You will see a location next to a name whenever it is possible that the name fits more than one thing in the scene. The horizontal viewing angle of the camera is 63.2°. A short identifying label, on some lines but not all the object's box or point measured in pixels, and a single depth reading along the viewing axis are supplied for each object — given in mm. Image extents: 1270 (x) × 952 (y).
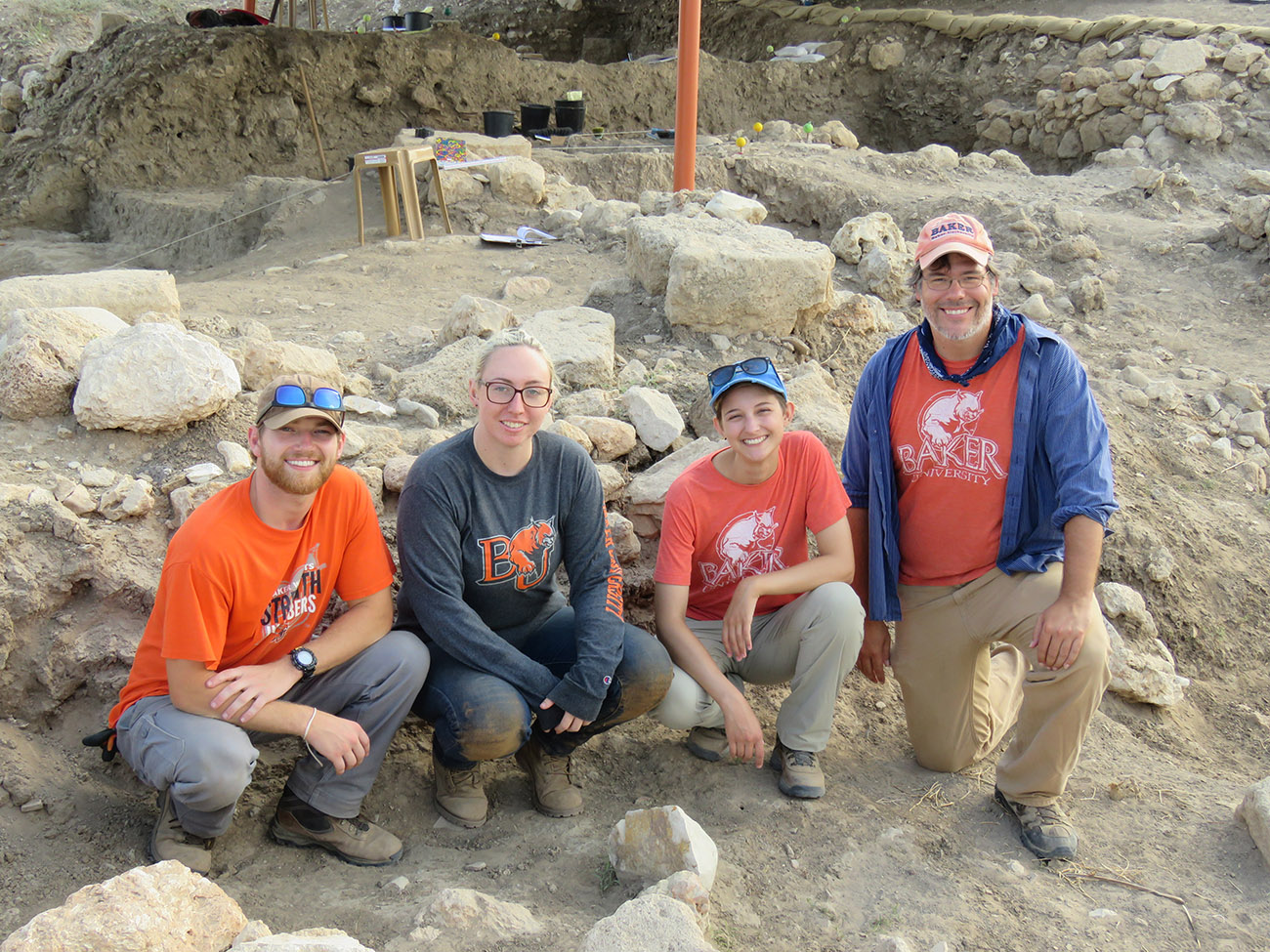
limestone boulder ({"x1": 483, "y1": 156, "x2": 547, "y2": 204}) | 8055
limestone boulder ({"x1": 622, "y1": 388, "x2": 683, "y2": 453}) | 4352
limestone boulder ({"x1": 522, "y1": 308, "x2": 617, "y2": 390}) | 4680
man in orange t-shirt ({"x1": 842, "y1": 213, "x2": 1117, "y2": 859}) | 3025
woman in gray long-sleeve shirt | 2957
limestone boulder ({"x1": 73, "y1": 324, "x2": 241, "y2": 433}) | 3680
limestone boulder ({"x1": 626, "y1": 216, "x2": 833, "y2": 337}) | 5031
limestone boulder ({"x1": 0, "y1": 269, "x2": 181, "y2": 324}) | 4414
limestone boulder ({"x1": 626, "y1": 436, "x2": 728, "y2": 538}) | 4004
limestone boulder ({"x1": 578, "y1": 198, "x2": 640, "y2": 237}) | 7242
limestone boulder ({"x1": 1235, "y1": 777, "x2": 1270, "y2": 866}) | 2973
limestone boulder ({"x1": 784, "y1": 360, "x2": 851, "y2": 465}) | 4387
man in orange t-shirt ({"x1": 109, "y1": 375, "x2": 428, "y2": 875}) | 2680
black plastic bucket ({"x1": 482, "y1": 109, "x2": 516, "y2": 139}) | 10289
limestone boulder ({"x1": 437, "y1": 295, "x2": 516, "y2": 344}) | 4891
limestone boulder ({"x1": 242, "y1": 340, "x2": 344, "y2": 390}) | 4098
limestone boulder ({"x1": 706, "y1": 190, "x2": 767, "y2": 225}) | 6691
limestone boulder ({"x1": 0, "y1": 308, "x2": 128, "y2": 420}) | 3748
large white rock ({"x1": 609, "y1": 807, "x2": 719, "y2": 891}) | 2664
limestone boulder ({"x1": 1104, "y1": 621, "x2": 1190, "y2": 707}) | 4043
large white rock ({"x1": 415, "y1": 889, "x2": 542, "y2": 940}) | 2422
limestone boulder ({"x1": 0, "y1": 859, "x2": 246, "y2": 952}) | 2000
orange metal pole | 7688
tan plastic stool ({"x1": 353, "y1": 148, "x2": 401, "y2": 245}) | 7477
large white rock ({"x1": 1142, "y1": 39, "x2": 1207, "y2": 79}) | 10078
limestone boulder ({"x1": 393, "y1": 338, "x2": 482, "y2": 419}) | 4379
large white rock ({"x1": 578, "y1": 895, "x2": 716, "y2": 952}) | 2205
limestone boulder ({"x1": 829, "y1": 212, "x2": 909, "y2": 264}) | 6434
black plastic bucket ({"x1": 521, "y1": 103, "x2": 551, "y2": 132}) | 10766
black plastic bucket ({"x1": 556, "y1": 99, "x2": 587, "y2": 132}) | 10969
